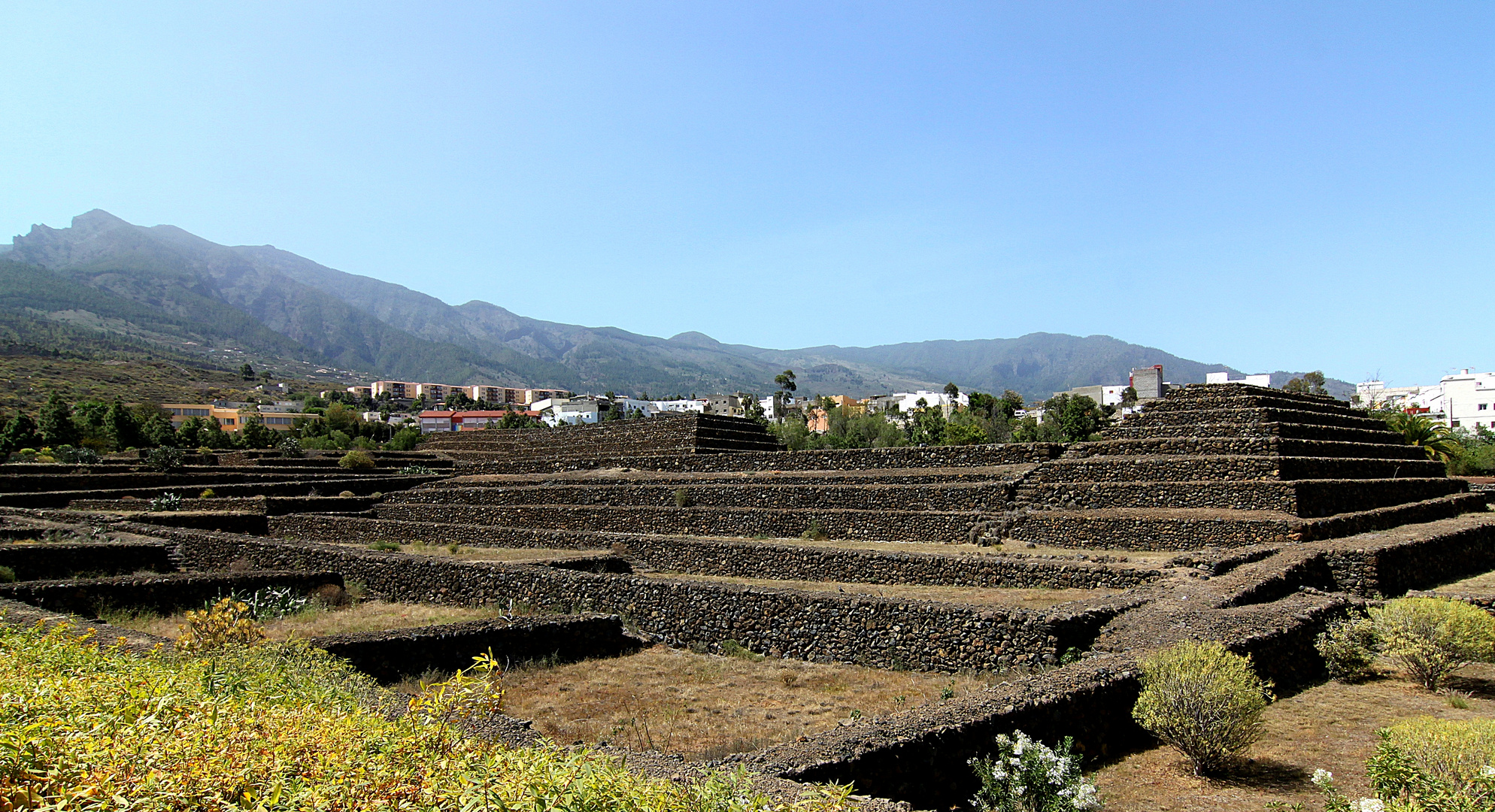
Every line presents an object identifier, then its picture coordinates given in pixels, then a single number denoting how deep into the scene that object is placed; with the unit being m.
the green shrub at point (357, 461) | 49.55
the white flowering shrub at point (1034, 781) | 5.33
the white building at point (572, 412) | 138.38
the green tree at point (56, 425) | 58.40
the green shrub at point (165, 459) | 42.00
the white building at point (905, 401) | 124.29
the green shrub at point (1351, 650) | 9.91
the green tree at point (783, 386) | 112.88
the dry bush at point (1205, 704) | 6.73
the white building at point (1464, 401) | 95.81
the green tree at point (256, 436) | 69.12
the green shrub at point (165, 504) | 32.78
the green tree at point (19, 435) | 53.81
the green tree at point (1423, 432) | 33.41
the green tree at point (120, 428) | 63.47
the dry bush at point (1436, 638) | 9.11
